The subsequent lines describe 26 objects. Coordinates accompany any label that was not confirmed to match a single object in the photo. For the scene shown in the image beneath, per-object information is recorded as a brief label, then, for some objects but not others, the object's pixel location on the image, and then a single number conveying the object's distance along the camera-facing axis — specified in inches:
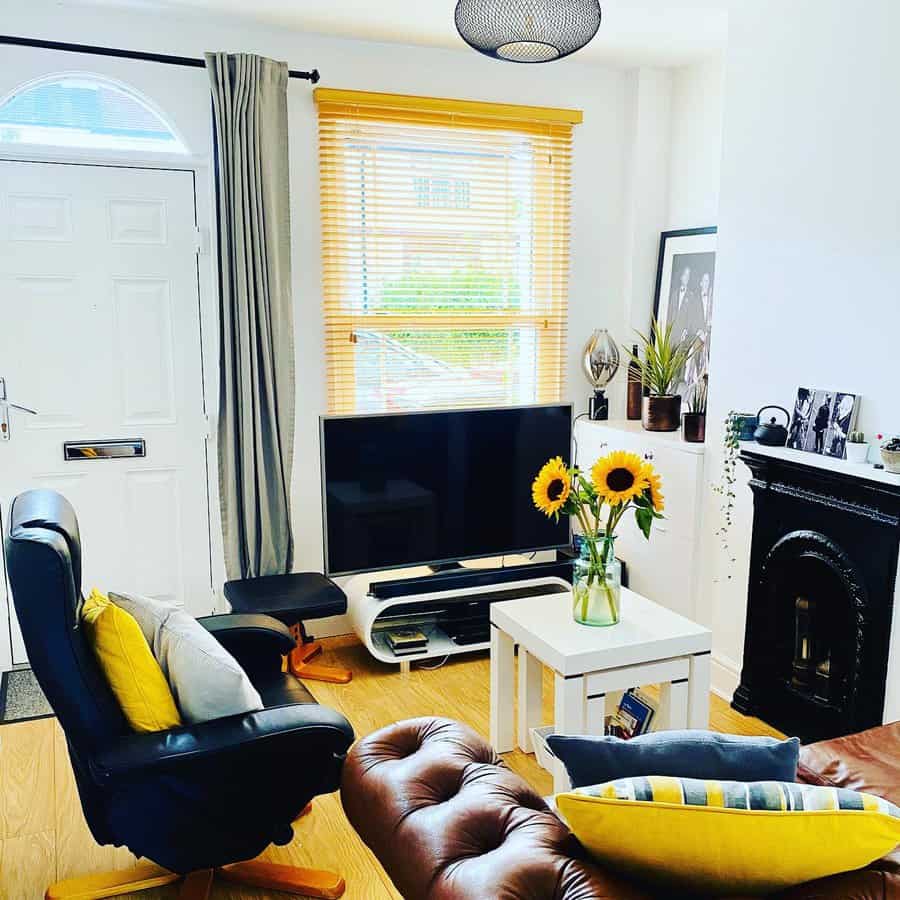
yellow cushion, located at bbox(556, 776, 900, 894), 47.1
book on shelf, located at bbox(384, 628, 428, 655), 145.2
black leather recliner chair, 73.6
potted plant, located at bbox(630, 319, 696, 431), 150.0
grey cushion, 80.4
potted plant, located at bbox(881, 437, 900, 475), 101.7
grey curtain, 139.3
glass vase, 103.9
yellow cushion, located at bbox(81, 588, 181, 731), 78.3
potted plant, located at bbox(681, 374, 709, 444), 141.1
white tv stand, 144.1
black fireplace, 106.1
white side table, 99.0
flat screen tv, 142.6
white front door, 136.6
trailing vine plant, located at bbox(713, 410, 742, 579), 128.6
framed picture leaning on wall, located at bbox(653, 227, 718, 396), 157.9
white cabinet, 139.6
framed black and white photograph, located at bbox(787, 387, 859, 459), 112.0
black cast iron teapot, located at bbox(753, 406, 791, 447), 120.7
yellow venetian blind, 152.9
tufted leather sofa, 48.8
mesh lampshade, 83.1
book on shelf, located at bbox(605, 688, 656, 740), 105.6
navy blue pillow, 54.2
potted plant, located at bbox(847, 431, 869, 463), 108.6
